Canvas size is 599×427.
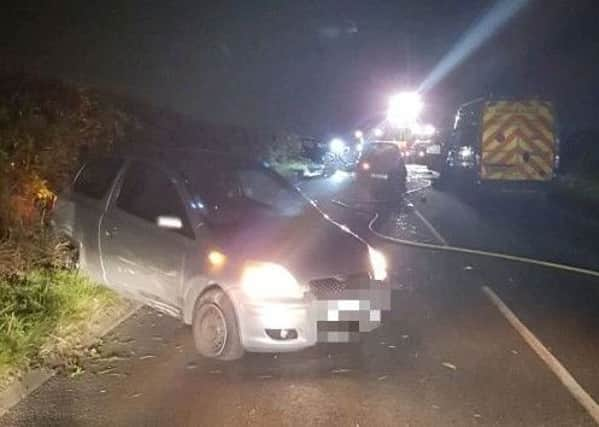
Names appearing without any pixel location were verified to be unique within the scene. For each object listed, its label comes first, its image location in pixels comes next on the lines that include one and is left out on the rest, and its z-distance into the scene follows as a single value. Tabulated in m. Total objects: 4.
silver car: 6.05
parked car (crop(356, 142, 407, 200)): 20.89
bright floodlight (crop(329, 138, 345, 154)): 36.62
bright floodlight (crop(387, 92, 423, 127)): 39.47
